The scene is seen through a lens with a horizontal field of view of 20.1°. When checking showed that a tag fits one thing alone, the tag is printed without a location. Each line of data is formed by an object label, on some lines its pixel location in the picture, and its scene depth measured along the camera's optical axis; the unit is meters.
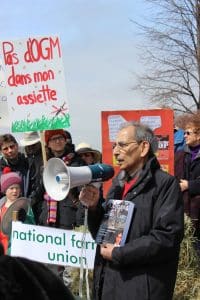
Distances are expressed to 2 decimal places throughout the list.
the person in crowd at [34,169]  6.02
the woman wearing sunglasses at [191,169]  5.41
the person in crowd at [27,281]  1.49
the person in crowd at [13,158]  6.38
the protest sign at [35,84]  5.64
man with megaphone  3.10
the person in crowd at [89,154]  6.76
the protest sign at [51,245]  4.77
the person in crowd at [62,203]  5.66
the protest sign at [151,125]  5.76
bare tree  17.39
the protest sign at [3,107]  7.16
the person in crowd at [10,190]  5.46
